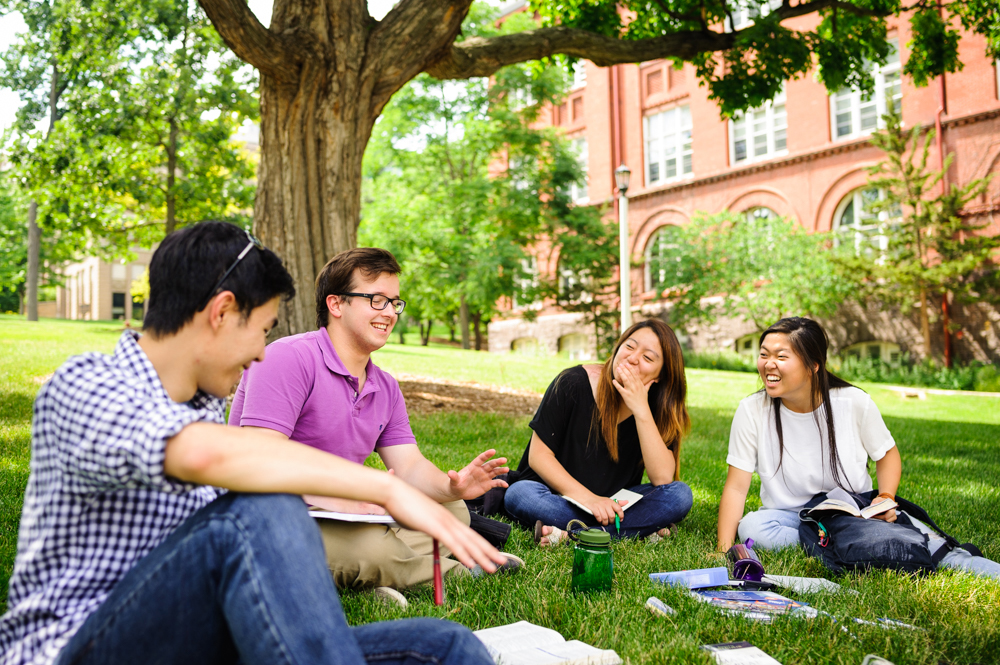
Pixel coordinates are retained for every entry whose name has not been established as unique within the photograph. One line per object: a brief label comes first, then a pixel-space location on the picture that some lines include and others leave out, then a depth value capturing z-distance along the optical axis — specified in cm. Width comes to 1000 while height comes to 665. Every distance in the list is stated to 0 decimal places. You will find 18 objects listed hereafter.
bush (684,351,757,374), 2175
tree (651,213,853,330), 2075
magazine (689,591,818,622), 290
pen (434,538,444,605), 219
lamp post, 1305
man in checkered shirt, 153
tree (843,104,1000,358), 1892
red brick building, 2012
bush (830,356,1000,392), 1777
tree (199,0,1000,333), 712
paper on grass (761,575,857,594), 331
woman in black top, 430
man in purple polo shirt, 306
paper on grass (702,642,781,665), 245
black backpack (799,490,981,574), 355
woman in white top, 410
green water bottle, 319
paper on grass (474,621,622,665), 231
